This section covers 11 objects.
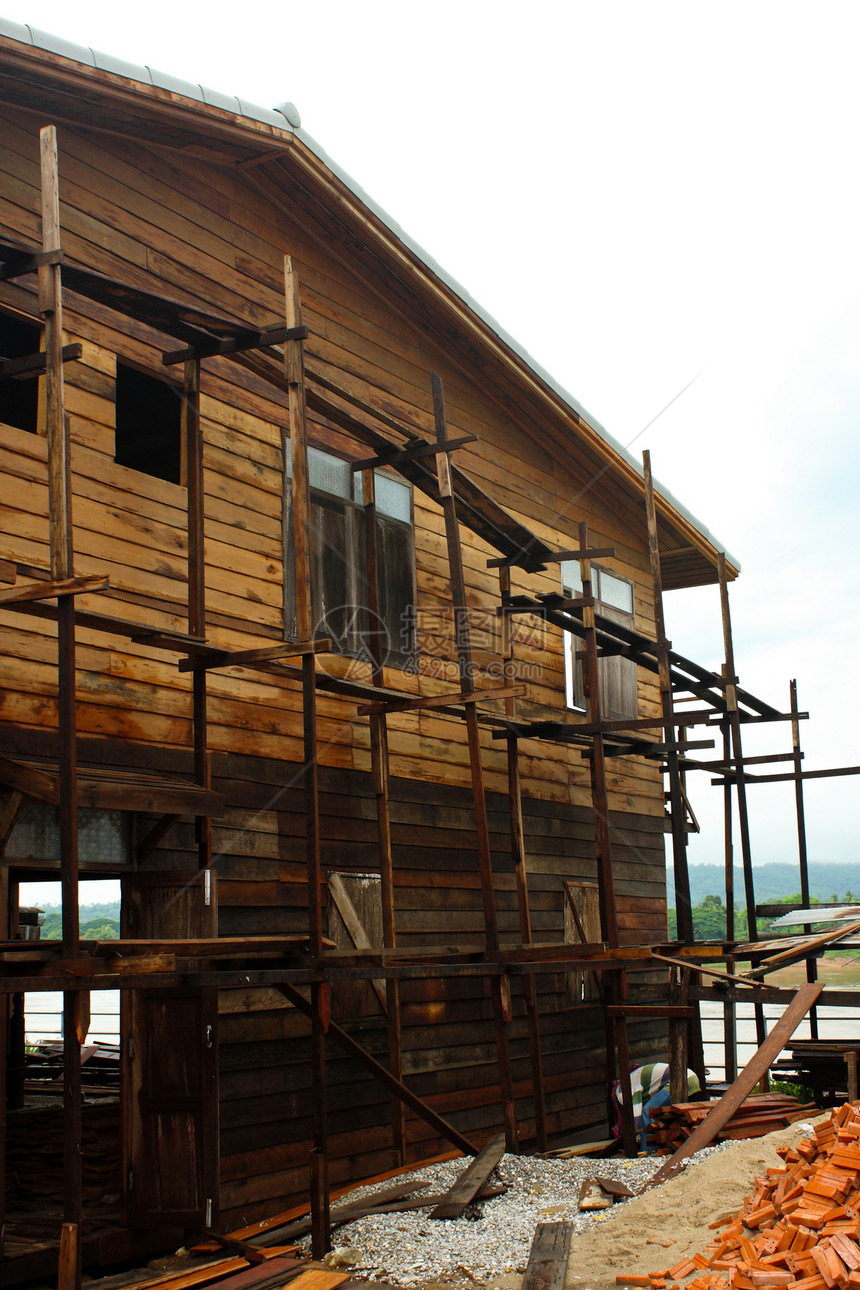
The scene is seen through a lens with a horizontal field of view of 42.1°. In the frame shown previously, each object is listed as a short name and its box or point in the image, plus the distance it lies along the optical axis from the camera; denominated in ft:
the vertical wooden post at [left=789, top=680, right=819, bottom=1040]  51.47
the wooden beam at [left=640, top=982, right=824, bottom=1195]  28.40
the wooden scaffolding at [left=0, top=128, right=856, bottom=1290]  19.89
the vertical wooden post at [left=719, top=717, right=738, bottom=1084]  40.91
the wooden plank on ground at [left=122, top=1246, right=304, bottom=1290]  22.08
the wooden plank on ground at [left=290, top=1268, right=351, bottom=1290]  21.22
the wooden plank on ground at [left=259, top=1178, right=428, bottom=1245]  26.07
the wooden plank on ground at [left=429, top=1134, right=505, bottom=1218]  26.43
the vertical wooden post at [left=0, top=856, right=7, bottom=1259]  21.98
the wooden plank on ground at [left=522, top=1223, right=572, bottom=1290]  20.65
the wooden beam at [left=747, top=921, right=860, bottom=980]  32.58
